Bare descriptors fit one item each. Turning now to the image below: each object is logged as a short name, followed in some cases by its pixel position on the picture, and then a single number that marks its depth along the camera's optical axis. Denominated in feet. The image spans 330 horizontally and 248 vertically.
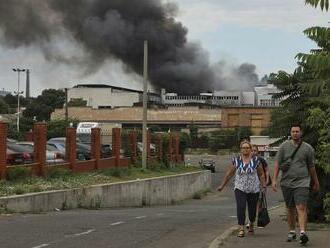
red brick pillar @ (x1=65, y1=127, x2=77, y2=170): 82.12
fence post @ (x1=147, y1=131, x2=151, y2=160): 121.25
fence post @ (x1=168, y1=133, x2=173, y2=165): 136.17
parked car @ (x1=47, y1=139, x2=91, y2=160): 99.35
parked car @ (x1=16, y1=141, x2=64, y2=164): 80.66
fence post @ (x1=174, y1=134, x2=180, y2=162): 143.74
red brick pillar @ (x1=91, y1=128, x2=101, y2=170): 92.17
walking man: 32.53
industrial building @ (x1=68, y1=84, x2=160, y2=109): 462.19
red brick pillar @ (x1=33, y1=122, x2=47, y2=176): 72.43
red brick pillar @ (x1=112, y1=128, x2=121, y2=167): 102.32
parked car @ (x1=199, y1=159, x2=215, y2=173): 206.23
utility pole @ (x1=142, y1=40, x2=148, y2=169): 103.65
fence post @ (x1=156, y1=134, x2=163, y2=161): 129.18
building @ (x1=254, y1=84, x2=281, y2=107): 423.76
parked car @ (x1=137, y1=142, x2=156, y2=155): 121.06
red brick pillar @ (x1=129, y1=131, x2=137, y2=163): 112.78
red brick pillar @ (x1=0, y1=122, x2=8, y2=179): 64.54
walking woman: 35.76
